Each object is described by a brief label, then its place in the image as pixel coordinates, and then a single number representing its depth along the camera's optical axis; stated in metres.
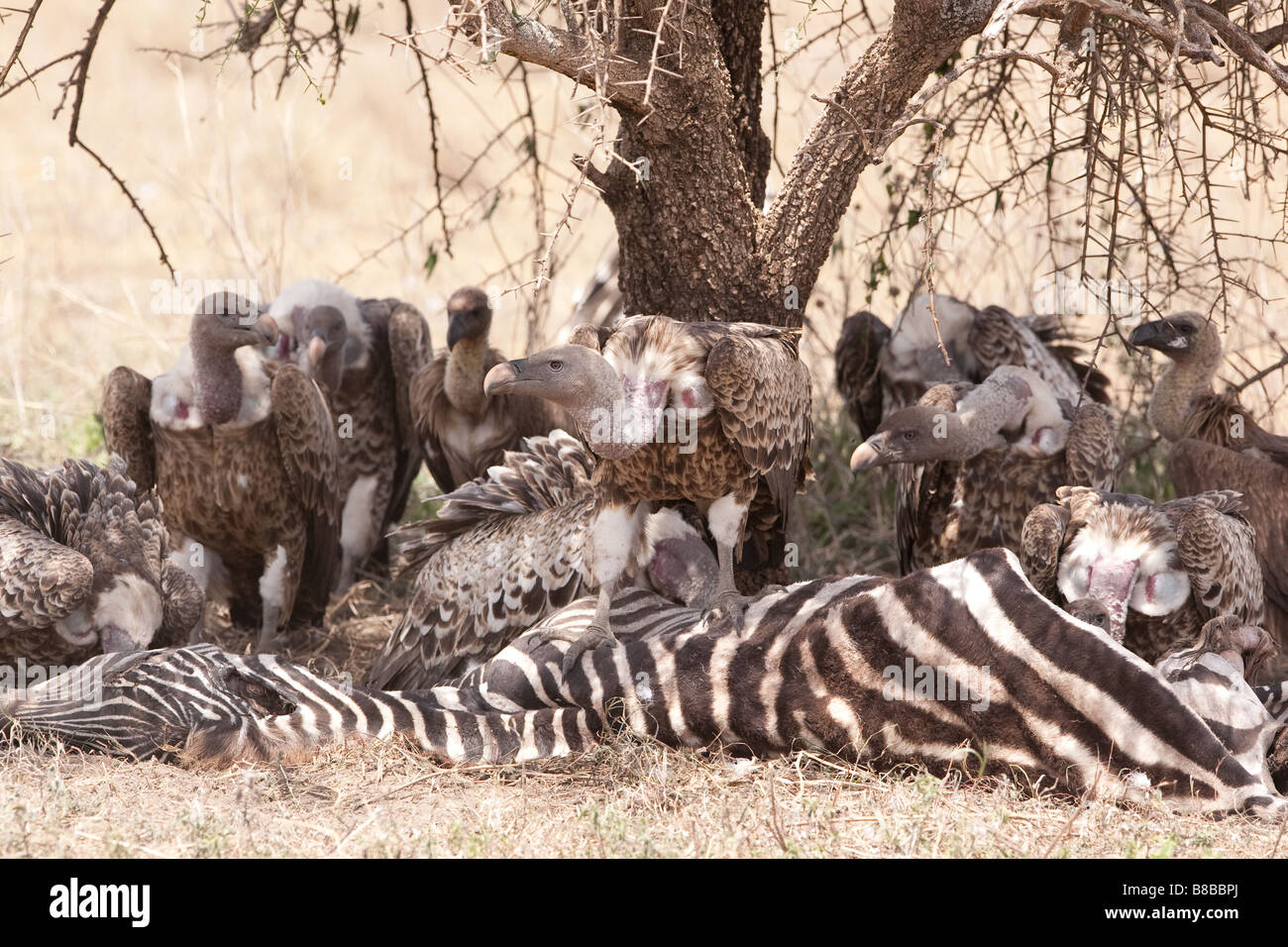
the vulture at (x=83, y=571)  8.35
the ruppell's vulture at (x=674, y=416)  7.86
